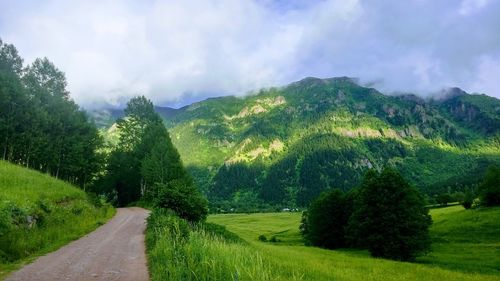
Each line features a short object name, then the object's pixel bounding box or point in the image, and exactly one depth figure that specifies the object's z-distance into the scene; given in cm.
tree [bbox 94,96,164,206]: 8550
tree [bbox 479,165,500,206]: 9769
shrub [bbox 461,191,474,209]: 10750
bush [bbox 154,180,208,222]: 4191
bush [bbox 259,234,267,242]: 10482
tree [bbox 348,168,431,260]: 6172
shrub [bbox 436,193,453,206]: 15412
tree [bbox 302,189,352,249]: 8381
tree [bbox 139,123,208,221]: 4219
